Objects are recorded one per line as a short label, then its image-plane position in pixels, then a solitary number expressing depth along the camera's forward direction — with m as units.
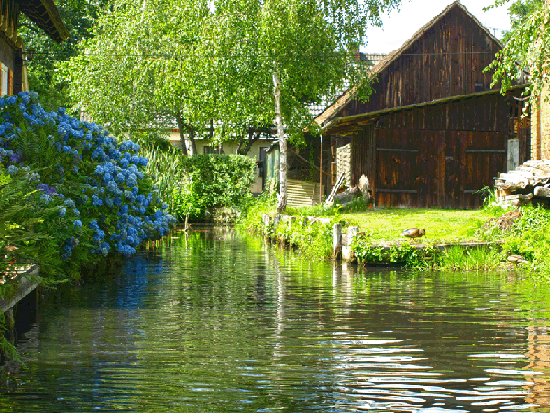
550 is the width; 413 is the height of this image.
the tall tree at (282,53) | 23.59
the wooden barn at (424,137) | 25.48
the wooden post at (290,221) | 19.72
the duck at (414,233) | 15.60
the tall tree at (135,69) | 29.80
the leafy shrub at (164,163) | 26.44
